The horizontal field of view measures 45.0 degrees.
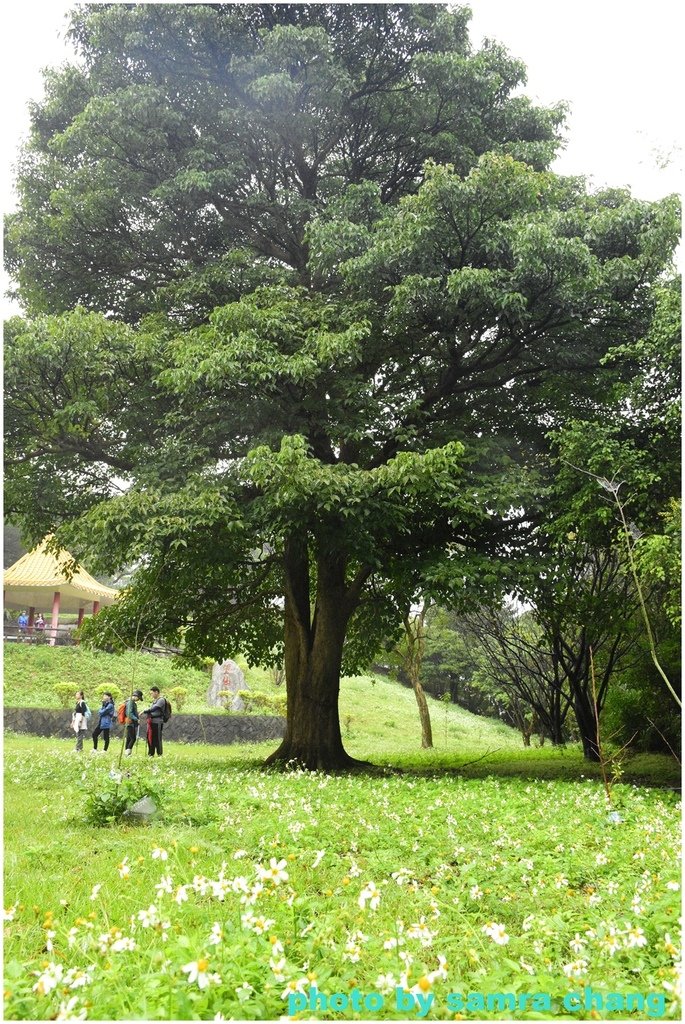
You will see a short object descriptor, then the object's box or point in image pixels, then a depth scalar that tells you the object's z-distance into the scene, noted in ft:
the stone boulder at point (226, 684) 89.25
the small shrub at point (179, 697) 84.48
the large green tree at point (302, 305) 33.99
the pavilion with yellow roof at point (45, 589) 83.71
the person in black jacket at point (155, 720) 50.53
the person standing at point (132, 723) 48.89
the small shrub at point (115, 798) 20.95
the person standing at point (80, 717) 56.39
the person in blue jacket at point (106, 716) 54.54
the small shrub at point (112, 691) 79.82
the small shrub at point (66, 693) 76.64
